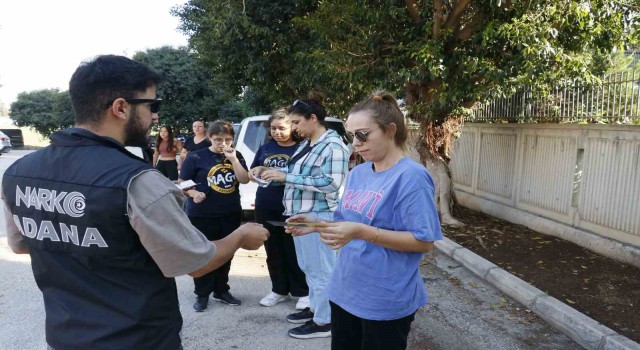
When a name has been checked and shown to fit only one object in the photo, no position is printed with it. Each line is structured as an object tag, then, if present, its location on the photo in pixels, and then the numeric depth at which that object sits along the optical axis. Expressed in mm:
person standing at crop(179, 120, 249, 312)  4164
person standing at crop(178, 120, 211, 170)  6997
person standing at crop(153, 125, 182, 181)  8695
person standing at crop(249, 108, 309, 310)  4129
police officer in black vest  1477
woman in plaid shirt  3447
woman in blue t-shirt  2045
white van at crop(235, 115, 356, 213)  7082
